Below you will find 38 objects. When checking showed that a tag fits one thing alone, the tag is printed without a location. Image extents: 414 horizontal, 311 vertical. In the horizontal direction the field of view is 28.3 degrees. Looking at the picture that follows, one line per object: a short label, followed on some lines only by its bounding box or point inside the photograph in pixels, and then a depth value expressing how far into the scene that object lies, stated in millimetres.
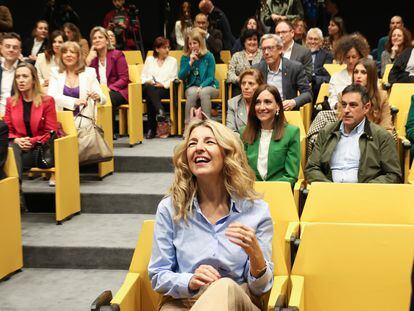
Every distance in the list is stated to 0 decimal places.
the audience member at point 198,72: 7555
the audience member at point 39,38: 8680
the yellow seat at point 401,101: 6035
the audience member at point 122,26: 9617
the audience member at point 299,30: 8539
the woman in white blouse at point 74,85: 6324
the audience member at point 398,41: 7691
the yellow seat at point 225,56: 9312
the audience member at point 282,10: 8705
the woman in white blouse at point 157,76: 7781
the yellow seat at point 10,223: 4840
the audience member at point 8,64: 6503
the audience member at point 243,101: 5425
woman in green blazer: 4789
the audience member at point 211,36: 8766
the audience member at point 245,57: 7520
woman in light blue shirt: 3004
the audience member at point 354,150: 4730
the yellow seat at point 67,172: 5508
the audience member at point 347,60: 6176
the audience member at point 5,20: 9000
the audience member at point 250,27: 8586
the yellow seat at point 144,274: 3257
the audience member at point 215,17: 9461
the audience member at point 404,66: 6973
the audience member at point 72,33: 7925
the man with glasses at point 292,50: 6965
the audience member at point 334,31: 8695
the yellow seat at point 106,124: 6403
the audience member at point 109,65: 7418
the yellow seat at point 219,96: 7742
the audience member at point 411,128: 5434
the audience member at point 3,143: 4961
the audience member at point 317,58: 7371
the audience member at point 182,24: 9758
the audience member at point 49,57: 7450
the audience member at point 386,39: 8375
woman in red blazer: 5715
